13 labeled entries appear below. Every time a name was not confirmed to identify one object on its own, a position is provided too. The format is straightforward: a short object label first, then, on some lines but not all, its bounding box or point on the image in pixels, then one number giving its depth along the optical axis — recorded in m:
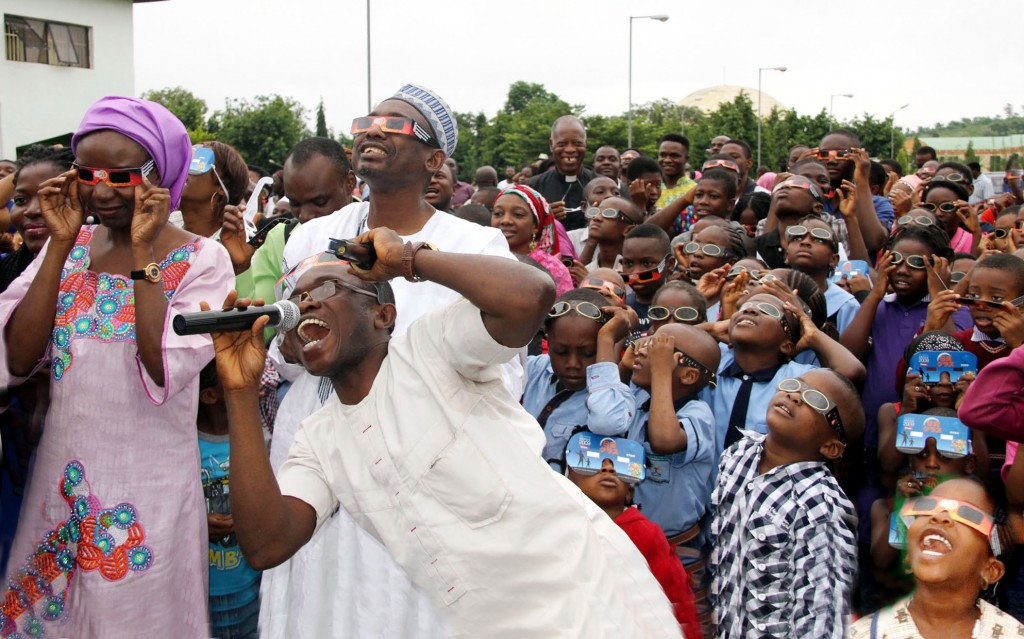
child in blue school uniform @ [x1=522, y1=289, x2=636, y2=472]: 4.18
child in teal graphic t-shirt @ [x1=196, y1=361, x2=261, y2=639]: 3.96
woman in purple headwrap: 3.13
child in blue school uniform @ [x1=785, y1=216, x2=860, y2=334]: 5.63
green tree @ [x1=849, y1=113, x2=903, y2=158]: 26.64
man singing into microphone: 2.32
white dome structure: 114.82
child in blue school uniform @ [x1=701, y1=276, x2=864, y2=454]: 4.32
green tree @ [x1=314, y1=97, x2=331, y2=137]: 40.52
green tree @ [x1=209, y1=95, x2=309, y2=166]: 35.59
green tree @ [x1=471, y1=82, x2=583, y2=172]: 38.22
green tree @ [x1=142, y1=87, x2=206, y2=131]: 43.09
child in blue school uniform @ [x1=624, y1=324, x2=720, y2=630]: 4.04
